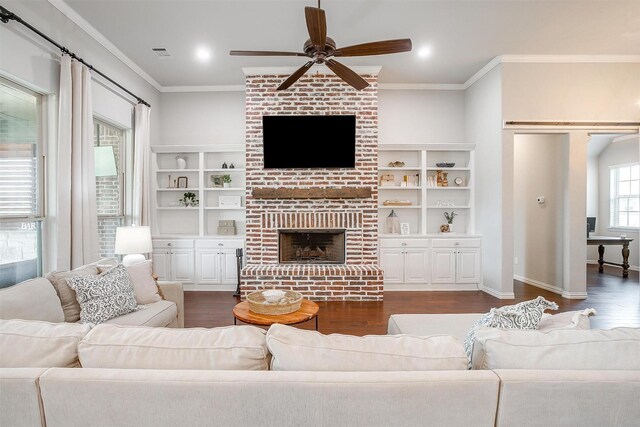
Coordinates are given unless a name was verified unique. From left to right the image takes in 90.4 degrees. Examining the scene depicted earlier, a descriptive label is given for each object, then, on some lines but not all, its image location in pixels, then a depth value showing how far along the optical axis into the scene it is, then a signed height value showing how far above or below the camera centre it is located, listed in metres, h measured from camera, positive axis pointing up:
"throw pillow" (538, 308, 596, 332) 1.49 -0.53
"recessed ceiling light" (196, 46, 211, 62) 4.11 +2.10
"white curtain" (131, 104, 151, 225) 4.53 +0.58
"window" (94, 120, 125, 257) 3.97 +0.41
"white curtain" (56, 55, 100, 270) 3.05 +0.38
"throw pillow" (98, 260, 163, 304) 2.69 -0.62
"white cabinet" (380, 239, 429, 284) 4.93 -0.72
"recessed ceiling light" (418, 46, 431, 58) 4.13 +2.14
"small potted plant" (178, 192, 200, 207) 5.29 +0.19
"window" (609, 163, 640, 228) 6.45 +0.38
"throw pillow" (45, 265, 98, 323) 2.23 -0.60
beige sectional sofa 1.04 -0.61
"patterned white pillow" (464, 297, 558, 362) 1.50 -0.50
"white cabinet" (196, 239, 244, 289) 4.95 -0.83
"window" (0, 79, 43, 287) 2.74 +0.23
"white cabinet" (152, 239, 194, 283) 4.94 -0.76
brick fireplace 4.68 +0.39
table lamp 3.22 -0.31
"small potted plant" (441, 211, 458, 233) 5.31 -0.09
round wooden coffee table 2.29 -0.79
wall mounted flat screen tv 4.66 +1.05
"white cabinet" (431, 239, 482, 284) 4.95 -0.73
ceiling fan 2.35 +1.35
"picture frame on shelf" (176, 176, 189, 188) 5.33 +0.49
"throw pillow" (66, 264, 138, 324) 2.24 -0.62
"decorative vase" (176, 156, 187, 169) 5.22 +0.80
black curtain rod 2.55 +1.59
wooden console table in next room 5.45 -0.61
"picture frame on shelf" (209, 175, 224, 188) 5.33 +0.51
